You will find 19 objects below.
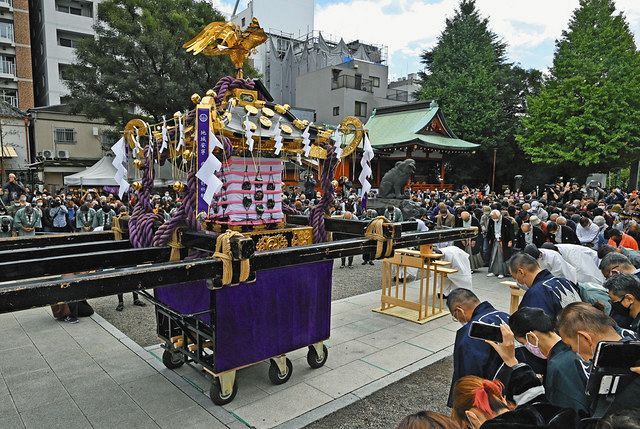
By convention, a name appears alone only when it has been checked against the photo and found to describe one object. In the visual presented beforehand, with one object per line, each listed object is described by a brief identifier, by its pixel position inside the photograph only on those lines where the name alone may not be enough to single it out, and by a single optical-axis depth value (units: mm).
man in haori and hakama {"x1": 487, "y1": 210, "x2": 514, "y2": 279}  10531
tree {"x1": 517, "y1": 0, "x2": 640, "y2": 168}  24234
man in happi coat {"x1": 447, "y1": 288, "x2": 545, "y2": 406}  3068
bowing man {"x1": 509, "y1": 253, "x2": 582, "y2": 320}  3871
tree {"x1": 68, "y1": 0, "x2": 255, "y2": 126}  20906
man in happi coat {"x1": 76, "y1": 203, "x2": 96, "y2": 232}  12388
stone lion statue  17156
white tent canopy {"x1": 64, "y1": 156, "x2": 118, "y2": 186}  19562
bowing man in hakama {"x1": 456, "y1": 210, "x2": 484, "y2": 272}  11145
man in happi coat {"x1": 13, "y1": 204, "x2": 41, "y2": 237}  11130
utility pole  29344
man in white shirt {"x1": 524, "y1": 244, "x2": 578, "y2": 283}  5383
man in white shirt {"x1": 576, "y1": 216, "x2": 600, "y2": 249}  8859
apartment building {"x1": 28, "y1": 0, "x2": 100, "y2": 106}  31500
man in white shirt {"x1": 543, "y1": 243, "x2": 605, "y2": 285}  5941
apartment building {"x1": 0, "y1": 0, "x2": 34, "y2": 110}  31078
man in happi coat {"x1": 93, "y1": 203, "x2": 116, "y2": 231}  12461
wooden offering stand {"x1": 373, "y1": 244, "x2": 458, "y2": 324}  7348
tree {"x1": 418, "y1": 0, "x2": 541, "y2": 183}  30750
